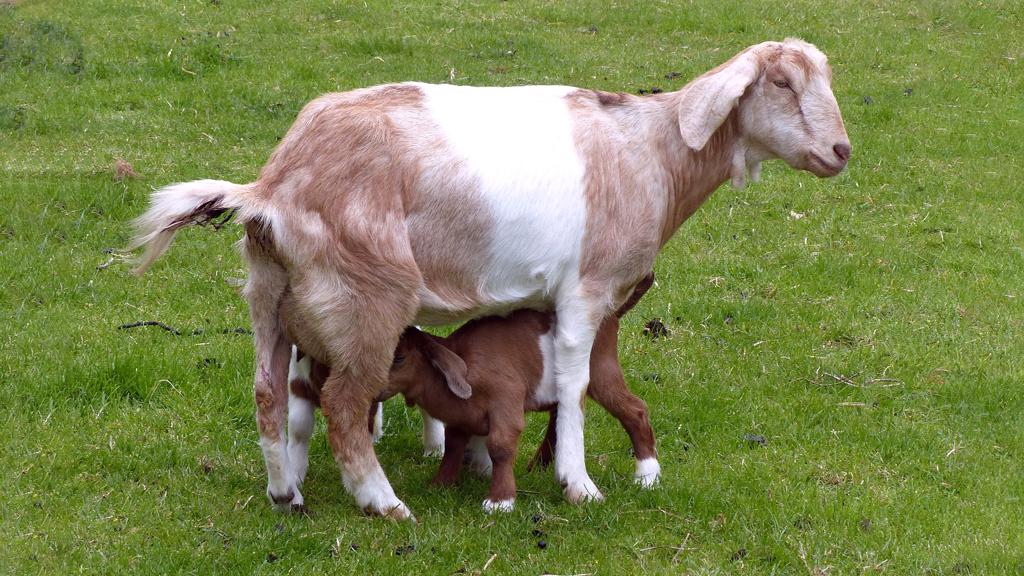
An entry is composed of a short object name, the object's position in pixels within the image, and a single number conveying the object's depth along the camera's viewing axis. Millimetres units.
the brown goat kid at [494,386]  5355
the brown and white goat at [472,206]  4938
